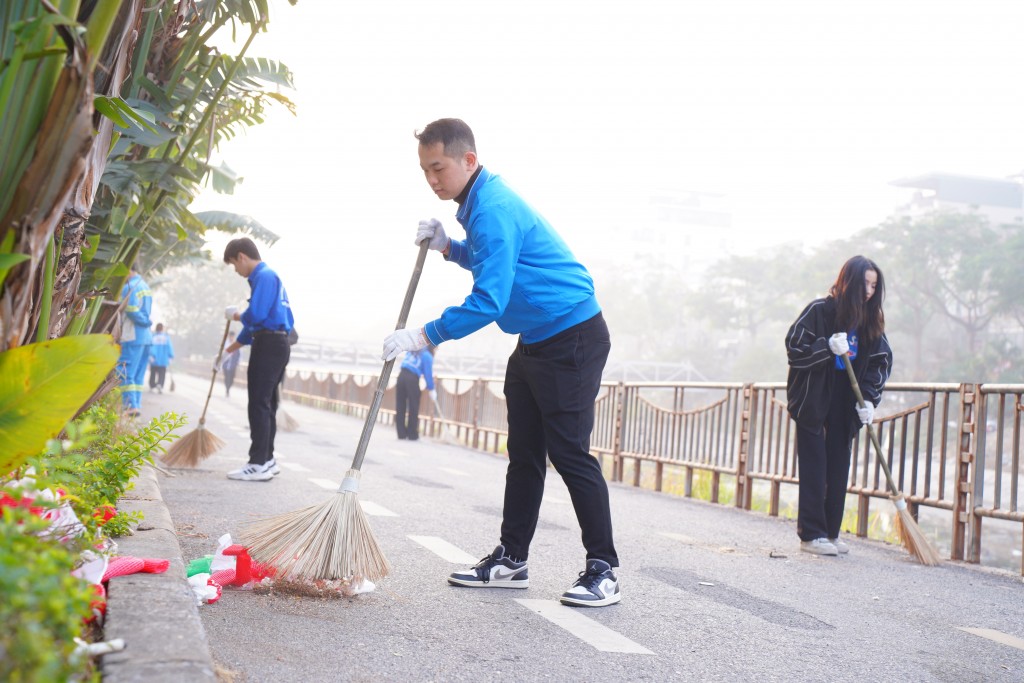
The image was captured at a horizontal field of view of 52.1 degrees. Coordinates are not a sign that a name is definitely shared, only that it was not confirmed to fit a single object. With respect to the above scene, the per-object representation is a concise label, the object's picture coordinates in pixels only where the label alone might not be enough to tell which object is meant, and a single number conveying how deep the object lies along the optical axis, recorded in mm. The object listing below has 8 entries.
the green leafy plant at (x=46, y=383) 2199
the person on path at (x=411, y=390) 16578
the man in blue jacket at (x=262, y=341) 7773
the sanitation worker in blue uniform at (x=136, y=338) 10695
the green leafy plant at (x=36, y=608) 1312
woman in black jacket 6453
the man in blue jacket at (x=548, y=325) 4035
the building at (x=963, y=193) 73288
